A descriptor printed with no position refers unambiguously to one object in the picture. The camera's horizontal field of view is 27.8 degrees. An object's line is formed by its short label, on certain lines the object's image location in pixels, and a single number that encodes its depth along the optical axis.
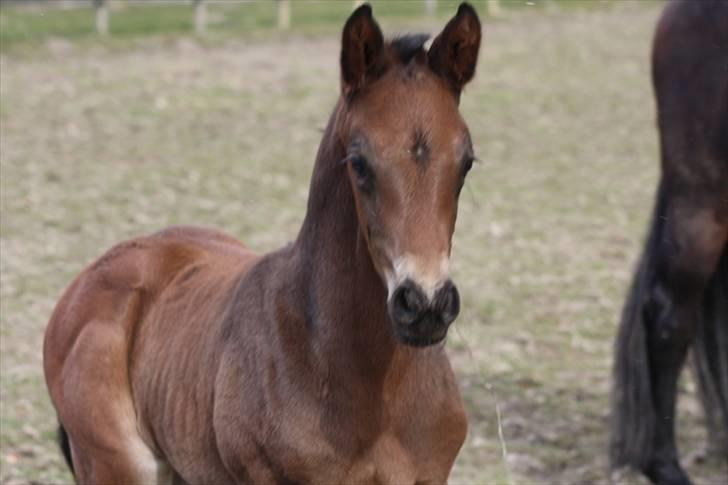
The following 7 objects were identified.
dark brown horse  5.83
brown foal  3.32
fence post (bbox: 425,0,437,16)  21.98
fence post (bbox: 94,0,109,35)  19.81
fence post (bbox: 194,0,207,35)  19.80
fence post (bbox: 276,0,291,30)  20.69
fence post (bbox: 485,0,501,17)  22.01
